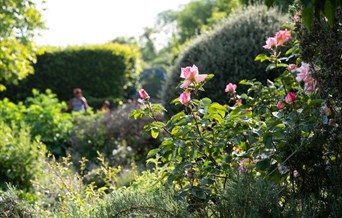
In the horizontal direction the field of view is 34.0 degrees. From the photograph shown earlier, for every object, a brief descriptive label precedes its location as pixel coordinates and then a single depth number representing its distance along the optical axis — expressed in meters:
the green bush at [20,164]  5.73
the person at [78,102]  12.99
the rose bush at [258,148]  2.86
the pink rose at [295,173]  3.08
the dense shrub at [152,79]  28.92
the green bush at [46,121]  8.80
